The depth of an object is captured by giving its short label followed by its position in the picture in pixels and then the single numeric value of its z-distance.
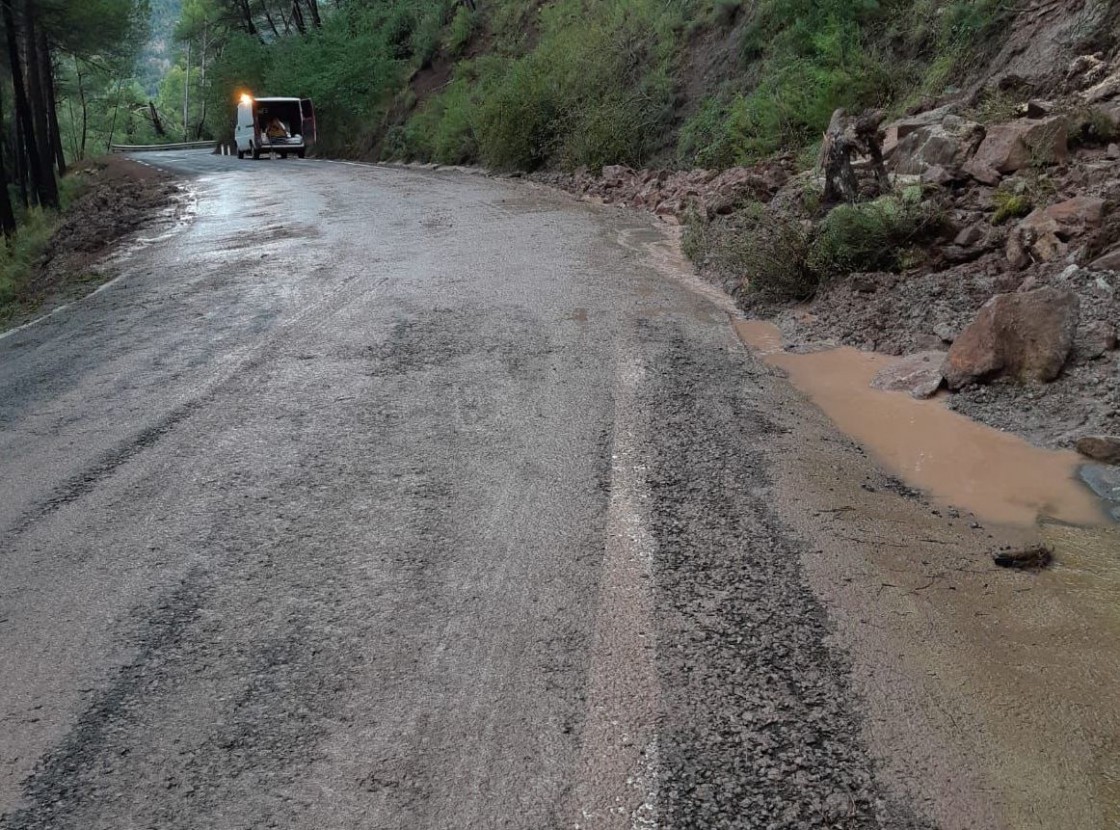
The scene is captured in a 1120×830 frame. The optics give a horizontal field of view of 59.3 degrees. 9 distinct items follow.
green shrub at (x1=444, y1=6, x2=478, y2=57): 38.06
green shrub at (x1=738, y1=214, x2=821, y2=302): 8.58
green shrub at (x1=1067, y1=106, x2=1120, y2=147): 8.49
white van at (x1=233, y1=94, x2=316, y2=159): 37.69
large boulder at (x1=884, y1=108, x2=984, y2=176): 9.38
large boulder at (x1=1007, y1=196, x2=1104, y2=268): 7.09
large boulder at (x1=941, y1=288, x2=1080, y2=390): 5.88
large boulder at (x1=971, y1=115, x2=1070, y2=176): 8.46
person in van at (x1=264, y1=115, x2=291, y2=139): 38.00
